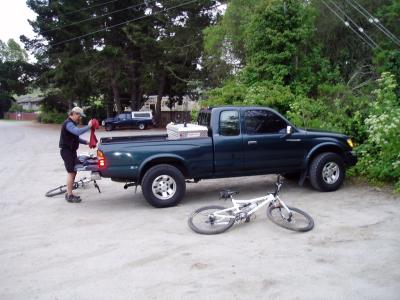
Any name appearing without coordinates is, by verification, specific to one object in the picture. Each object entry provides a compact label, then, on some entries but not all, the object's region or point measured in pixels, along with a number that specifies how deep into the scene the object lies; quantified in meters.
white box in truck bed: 8.37
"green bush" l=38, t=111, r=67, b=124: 53.75
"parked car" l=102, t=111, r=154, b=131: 36.84
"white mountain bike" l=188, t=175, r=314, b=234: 6.61
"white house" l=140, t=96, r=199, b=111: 45.20
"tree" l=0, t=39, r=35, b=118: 45.62
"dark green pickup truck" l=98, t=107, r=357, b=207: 7.89
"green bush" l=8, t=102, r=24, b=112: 91.06
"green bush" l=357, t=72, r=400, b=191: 9.07
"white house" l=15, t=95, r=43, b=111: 110.00
